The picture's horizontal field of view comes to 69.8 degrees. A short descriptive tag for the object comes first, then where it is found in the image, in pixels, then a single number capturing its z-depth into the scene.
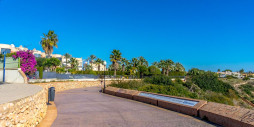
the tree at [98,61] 81.94
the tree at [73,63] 77.88
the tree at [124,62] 69.31
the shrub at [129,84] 20.09
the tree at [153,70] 64.64
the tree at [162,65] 72.94
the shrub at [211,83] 29.89
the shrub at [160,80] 26.55
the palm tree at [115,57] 62.44
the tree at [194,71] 59.73
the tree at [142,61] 74.11
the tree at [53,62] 61.19
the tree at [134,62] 69.38
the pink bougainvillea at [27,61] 22.86
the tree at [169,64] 73.44
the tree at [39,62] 70.96
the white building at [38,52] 87.11
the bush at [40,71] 31.09
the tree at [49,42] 52.83
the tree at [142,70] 64.38
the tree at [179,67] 77.56
